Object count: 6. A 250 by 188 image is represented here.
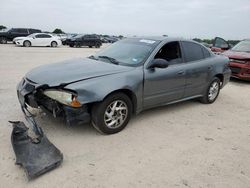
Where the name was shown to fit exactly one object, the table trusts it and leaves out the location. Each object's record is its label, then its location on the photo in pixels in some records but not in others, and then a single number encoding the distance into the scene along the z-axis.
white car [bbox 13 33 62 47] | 16.73
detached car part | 2.18
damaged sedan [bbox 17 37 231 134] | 2.71
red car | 6.34
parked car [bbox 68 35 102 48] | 19.71
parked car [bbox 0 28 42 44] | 18.55
